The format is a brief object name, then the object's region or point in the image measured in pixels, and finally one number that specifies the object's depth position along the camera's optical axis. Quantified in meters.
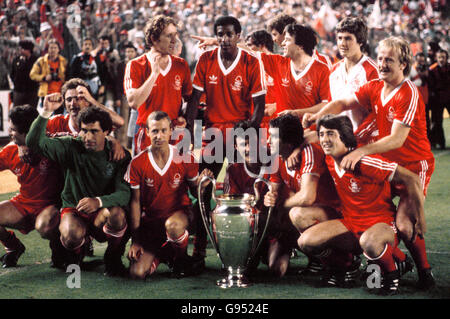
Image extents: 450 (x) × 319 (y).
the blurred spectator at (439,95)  11.85
